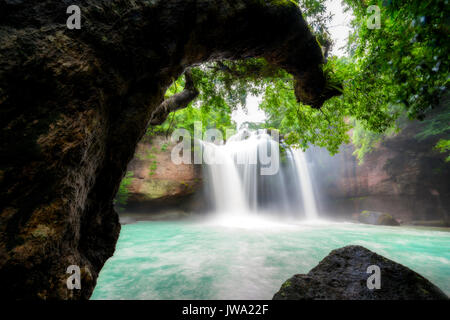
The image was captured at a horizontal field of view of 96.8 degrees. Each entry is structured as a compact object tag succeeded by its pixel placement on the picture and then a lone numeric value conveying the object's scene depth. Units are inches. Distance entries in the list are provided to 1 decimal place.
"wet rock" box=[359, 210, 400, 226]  587.8
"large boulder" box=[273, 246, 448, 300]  91.6
